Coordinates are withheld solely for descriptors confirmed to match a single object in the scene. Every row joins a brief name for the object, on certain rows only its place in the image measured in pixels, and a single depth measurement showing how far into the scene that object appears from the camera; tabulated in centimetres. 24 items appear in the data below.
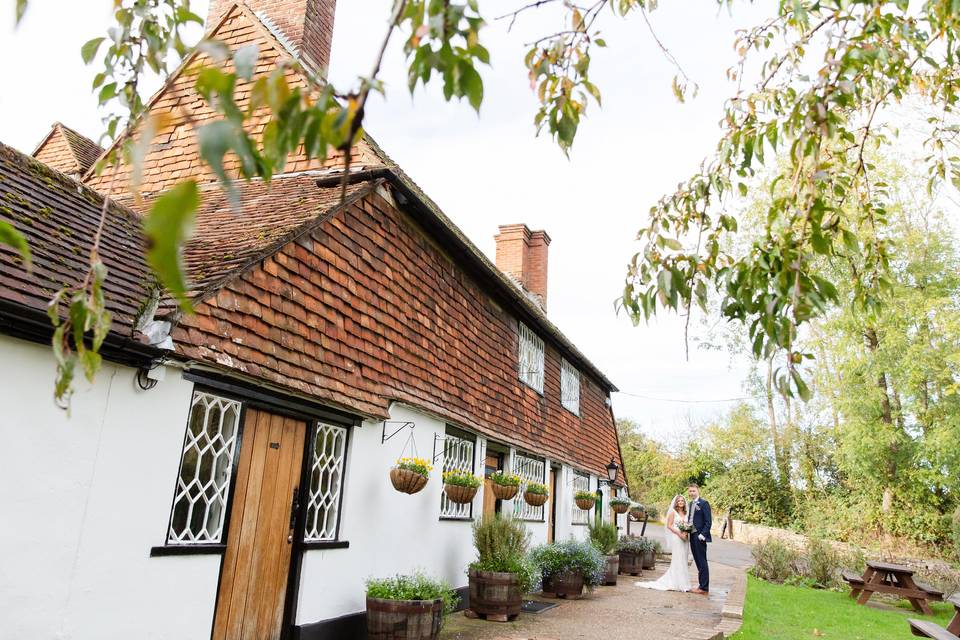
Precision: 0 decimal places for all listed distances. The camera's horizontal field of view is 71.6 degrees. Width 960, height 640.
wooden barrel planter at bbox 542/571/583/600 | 1133
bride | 1291
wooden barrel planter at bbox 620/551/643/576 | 1594
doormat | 1006
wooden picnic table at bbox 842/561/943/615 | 1224
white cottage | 431
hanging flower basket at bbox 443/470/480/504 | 866
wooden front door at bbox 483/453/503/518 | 1105
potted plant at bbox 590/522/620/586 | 1338
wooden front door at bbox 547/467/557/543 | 1473
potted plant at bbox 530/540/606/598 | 1128
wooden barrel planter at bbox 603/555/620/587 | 1331
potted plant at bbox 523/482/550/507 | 1177
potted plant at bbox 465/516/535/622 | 879
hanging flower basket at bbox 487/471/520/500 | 998
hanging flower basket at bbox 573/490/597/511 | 1507
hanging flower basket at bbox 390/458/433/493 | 743
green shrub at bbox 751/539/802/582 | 1619
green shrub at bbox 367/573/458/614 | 677
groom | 1252
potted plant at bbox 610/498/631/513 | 1870
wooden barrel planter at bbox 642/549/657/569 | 1692
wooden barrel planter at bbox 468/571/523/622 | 877
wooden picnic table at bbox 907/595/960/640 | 684
